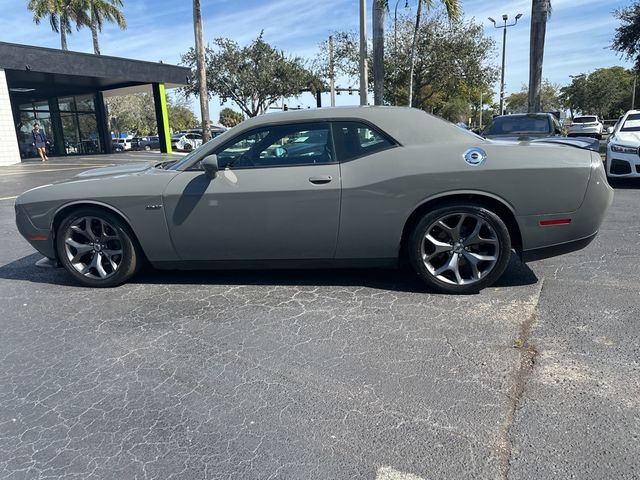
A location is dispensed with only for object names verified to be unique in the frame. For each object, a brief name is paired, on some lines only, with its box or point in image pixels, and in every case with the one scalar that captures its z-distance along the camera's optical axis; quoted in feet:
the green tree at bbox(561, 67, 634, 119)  189.98
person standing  69.87
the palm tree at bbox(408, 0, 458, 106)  50.67
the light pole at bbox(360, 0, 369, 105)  47.11
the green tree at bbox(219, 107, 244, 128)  267.59
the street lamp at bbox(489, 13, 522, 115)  108.36
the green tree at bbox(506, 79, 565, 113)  230.48
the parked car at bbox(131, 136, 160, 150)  121.64
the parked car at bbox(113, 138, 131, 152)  112.08
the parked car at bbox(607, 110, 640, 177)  28.30
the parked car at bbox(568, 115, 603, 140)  71.07
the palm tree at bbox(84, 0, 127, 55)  105.70
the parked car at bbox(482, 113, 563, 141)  31.25
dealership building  62.23
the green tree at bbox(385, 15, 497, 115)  76.13
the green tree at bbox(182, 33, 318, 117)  97.91
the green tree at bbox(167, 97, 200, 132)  206.76
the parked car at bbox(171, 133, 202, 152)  102.42
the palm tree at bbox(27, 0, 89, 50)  99.40
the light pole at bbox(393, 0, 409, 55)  75.66
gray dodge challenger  11.59
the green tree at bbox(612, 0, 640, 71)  59.88
